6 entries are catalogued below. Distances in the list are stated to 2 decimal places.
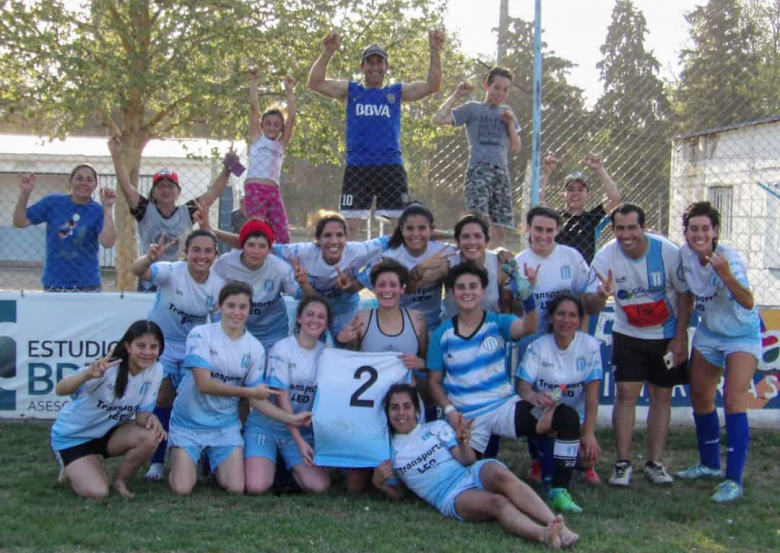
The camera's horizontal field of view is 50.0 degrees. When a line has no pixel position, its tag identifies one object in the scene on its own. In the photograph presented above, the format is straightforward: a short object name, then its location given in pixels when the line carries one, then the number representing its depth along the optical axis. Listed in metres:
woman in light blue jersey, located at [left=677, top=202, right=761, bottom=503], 5.12
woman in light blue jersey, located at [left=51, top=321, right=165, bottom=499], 4.92
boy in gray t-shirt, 7.15
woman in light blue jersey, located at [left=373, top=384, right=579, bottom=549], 4.26
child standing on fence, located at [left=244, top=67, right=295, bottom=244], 7.03
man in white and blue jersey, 5.49
